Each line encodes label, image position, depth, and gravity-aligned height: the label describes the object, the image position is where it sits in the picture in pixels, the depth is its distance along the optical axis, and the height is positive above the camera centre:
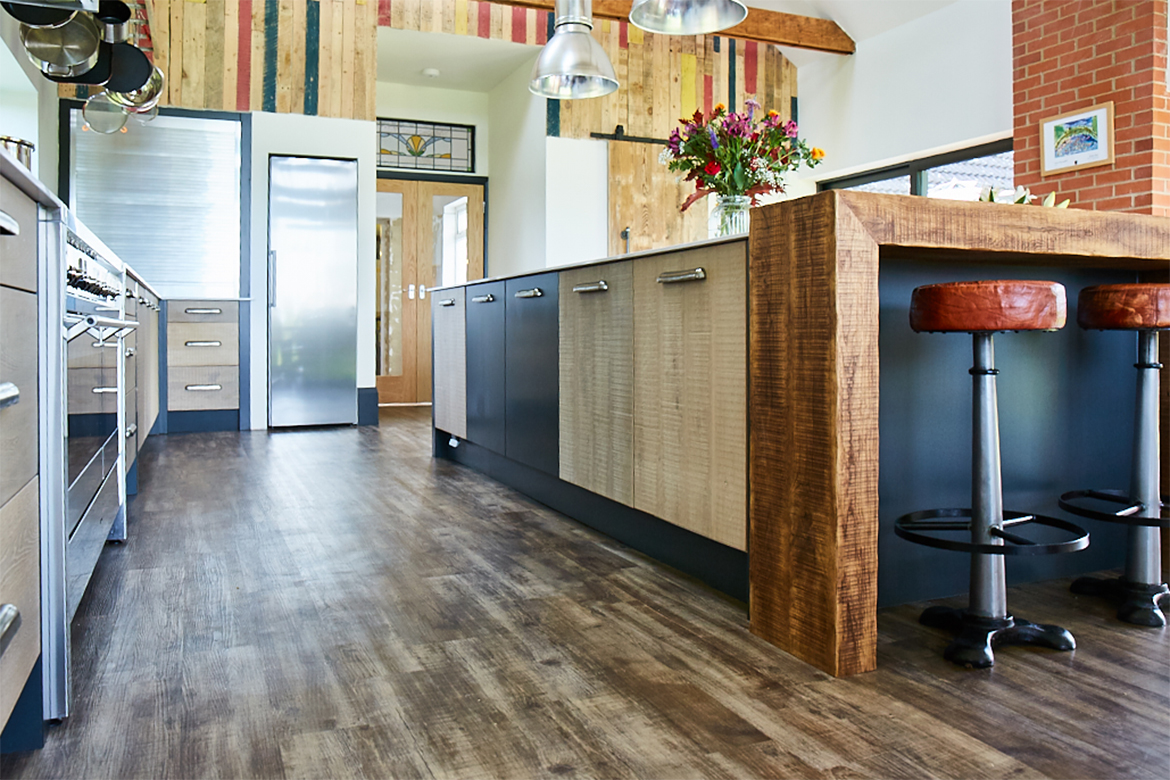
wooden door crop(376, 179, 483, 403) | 7.97 +0.93
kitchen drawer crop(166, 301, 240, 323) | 5.59 +0.37
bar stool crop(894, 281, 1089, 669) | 1.64 -0.21
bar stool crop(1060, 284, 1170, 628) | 1.90 -0.20
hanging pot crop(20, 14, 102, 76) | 3.00 +1.12
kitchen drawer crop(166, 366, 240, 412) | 5.60 -0.13
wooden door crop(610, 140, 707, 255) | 7.16 +1.37
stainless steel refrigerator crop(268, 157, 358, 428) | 5.87 +0.53
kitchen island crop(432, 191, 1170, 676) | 1.60 -0.06
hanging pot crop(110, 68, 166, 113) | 4.37 +1.38
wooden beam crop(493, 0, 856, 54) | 7.09 +2.73
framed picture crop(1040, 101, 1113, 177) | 4.76 +1.28
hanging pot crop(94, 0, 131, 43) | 3.12 +1.27
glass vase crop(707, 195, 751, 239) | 2.63 +0.46
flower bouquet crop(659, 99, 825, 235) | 2.65 +0.65
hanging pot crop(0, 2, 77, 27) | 2.42 +0.99
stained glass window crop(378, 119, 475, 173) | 7.82 +2.01
